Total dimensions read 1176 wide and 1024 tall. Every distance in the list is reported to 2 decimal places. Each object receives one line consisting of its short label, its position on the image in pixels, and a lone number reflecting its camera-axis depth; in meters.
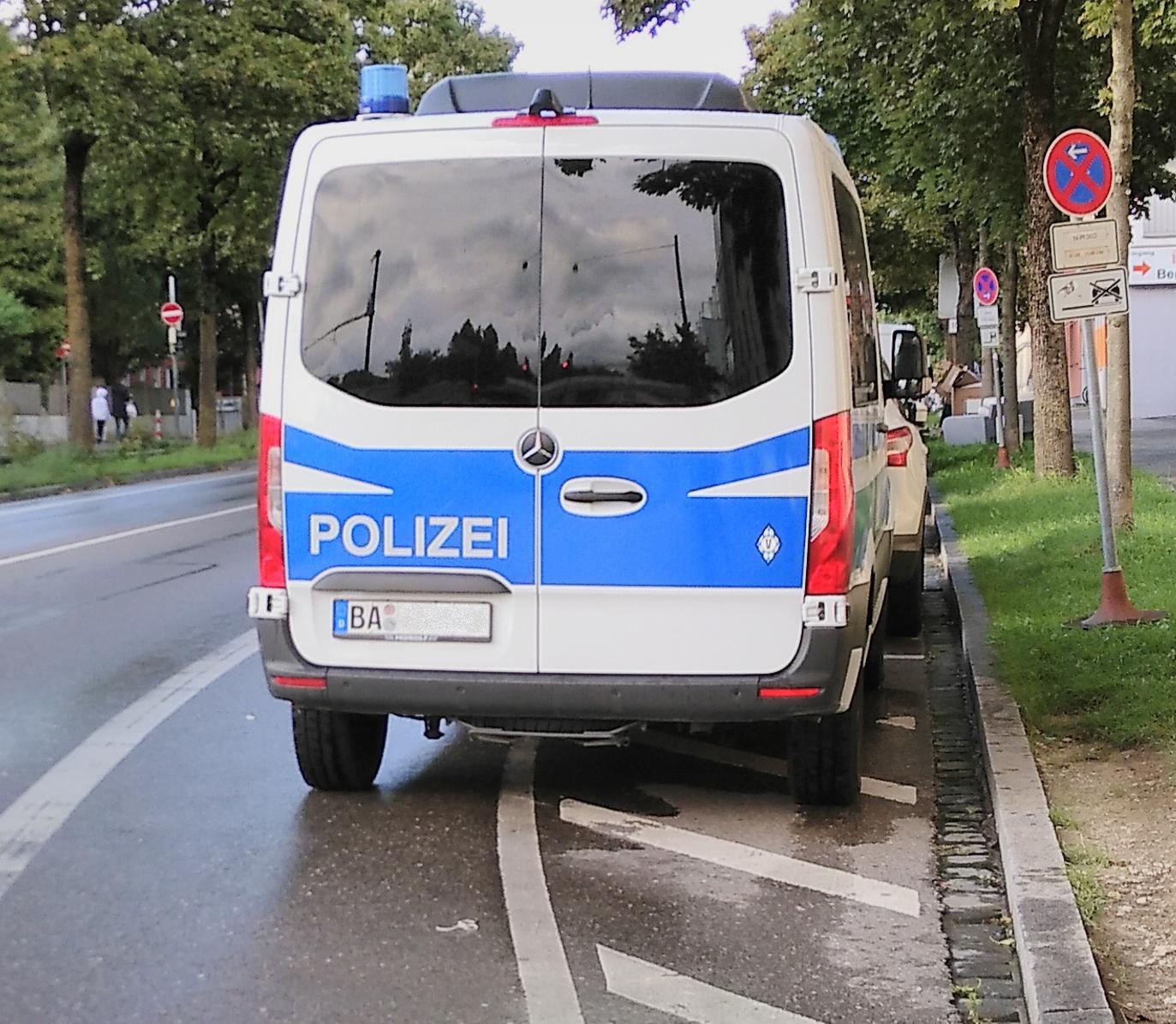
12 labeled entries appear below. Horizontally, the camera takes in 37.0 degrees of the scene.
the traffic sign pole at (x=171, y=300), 35.76
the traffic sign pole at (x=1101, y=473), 9.54
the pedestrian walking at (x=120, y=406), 48.88
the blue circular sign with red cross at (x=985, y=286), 23.47
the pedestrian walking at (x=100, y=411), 47.03
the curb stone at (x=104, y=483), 25.98
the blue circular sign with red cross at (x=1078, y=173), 10.51
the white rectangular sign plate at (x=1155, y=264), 43.12
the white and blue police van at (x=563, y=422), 5.69
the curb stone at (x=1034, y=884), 4.19
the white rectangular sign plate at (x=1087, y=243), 9.65
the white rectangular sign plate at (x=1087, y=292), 9.62
